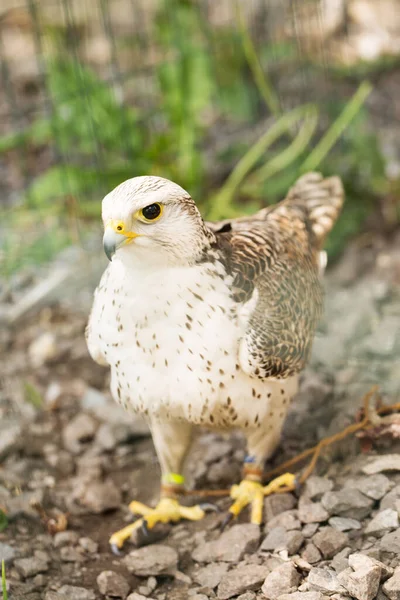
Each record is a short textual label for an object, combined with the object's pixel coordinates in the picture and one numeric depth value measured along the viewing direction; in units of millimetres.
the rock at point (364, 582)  4977
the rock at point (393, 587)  4961
